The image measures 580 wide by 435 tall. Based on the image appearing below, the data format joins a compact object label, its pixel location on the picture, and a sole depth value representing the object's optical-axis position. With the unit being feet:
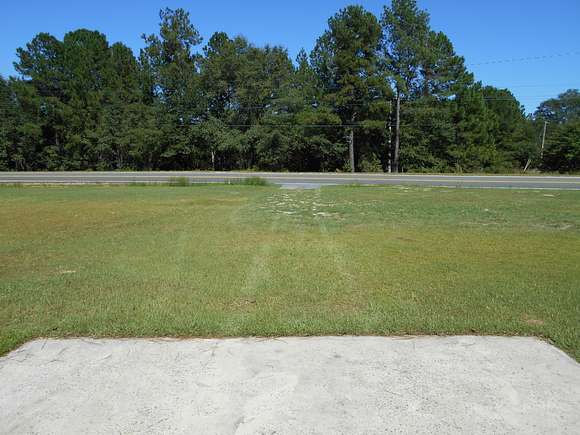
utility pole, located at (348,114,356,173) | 110.83
